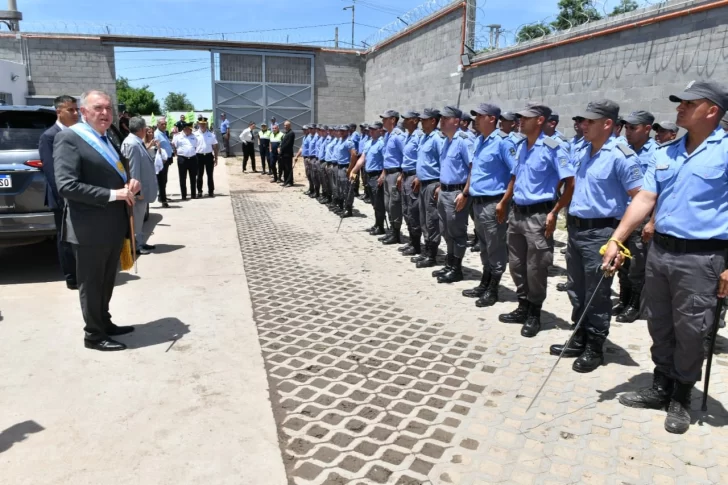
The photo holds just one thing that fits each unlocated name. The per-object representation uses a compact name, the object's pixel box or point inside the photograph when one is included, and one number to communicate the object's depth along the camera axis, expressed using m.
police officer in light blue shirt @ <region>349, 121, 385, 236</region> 8.45
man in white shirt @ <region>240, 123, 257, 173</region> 18.56
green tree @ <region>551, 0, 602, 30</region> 8.78
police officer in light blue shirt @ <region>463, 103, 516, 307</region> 5.15
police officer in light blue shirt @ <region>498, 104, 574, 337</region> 4.34
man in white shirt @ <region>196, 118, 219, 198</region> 12.09
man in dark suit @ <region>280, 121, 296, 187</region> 15.28
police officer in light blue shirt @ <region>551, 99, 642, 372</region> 3.69
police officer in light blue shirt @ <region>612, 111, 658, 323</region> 4.92
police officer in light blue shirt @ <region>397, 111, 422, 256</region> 7.16
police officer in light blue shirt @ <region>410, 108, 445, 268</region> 6.53
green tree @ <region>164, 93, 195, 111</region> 97.44
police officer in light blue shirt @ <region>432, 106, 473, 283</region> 5.84
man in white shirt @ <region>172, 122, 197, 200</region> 11.78
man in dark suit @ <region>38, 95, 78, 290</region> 5.30
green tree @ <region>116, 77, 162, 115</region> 66.56
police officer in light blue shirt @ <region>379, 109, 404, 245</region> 7.65
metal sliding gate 23.97
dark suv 5.46
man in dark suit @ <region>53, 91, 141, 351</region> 3.67
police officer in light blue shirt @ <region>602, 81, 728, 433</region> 2.90
